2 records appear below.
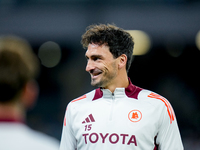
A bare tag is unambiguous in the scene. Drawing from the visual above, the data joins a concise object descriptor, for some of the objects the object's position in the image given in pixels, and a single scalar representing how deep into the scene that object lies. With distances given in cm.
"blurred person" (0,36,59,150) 775
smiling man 889
